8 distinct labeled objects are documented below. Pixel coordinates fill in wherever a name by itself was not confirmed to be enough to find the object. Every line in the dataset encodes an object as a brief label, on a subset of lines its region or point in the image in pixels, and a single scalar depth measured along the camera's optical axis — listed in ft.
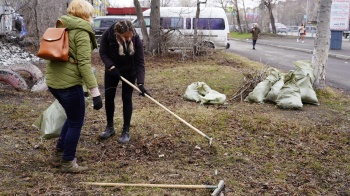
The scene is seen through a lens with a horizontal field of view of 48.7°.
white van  54.22
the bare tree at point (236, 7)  151.37
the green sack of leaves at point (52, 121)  13.47
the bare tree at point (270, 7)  138.00
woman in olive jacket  11.23
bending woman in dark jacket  14.20
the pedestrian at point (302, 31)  96.25
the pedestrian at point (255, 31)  72.18
